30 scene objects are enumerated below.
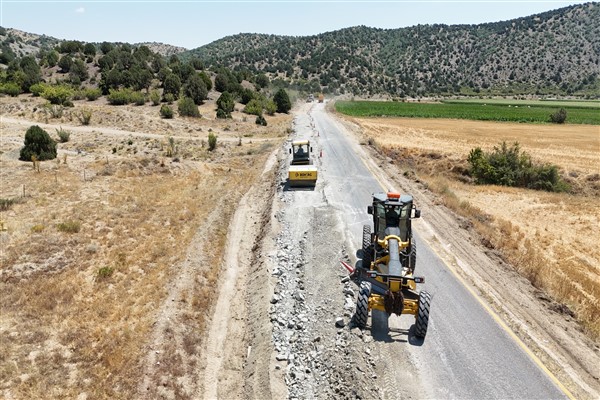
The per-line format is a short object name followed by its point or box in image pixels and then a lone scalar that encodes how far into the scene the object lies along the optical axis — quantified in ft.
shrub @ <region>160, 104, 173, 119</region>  186.80
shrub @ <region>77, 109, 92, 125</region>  168.25
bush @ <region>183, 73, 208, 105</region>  227.61
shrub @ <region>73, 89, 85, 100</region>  214.69
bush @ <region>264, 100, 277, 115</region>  244.63
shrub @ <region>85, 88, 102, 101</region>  214.07
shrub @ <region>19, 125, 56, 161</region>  105.60
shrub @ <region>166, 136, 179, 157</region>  122.62
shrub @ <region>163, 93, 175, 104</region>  214.69
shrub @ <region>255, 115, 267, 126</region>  202.69
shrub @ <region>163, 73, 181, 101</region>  222.07
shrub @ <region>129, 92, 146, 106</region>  210.38
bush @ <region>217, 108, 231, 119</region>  204.85
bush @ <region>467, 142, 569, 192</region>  110.83
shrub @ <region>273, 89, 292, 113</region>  262.47
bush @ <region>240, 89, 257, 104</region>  253.24
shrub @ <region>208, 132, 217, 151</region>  135.95
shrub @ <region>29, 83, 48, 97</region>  211.41
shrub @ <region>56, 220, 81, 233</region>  62.18
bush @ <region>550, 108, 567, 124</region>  254.74
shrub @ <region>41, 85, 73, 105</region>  195.62
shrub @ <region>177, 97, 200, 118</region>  196.13
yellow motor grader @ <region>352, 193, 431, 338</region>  33.17
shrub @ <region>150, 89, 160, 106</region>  211.00
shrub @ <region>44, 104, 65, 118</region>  175.22
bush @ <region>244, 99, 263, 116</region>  224.74
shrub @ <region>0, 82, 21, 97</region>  208.13
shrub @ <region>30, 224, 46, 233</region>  61.11
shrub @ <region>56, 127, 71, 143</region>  133.76
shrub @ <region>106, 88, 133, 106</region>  208.33
